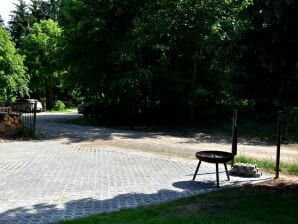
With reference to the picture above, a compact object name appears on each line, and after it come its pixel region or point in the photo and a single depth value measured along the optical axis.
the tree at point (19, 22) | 53.44
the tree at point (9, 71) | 31.01
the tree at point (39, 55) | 42.03
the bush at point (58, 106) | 44.58
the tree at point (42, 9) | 56.53
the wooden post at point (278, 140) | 10.92
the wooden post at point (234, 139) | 12.01
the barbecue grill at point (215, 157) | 9.87
